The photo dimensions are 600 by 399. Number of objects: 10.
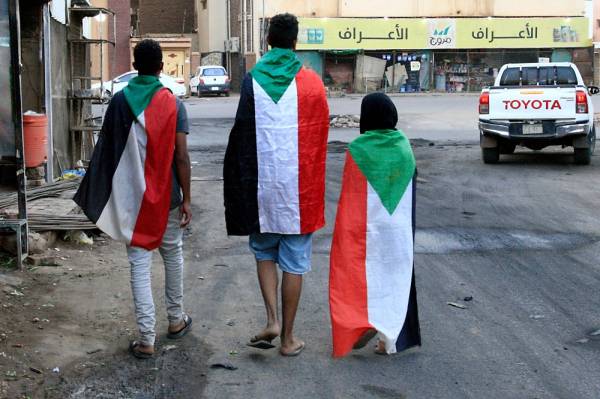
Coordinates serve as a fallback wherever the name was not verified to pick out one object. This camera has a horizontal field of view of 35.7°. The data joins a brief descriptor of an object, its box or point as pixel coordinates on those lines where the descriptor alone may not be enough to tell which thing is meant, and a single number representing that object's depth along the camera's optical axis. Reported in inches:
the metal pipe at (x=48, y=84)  468.5
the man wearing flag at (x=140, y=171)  220.7
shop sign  2048.5
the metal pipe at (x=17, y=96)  295.6
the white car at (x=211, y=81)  1924.2
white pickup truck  605.6
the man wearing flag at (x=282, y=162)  216.4
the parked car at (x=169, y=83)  1460.4
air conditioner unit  2223.2
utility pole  2151.8
